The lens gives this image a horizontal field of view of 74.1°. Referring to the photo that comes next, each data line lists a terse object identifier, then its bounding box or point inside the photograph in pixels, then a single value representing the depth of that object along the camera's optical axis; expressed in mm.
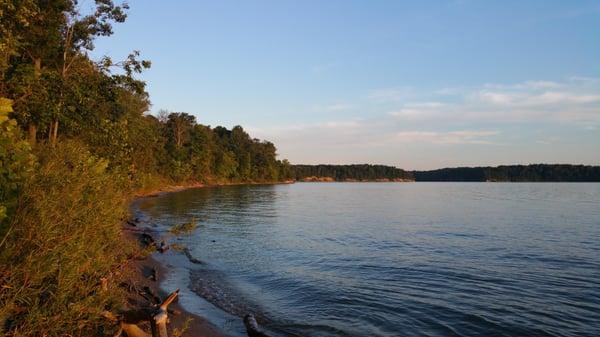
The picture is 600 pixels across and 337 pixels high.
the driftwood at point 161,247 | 22844
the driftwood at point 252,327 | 11626
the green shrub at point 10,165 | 6379
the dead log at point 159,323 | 7132
